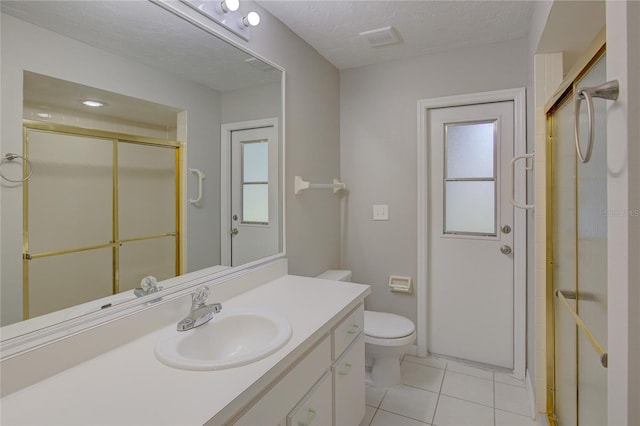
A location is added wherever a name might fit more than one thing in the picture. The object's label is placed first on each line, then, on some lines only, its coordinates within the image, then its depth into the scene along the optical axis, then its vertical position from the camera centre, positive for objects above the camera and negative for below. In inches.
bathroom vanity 28.9 -17.7
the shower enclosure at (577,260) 38.4 -7.2
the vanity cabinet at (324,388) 37.5 -24.8
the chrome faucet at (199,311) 46.5 -15.2
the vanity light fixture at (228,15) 56.0 +36.7
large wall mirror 34.7 +7.9
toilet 79.4 -32.4
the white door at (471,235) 89.4 -6.6
